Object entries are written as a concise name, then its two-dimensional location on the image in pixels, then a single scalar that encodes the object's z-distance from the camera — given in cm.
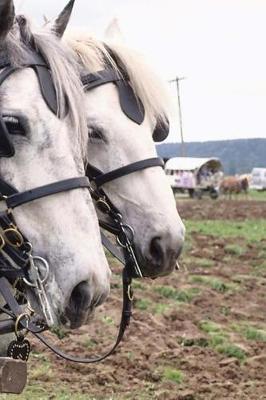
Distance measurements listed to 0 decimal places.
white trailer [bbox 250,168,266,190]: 5878
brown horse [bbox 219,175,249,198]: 4462
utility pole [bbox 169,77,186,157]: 5422
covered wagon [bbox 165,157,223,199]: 4753
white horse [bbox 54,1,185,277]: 387
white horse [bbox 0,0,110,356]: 275
